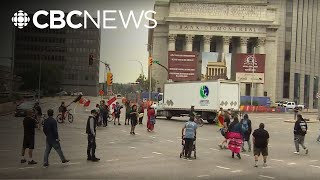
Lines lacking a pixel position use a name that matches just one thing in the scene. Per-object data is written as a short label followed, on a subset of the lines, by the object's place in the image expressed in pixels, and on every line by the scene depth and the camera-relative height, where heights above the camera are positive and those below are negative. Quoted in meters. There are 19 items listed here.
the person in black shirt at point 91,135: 12.59 -1.34
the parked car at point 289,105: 62.86 -1.04
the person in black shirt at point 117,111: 28.28 -1.18
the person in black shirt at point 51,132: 11.71 -1.17
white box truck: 31.07 -0.03
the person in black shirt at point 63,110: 26.90 -1.13
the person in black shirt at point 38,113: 22.25 -1.15
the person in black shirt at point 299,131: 16.03 -1.34
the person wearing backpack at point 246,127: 16.16 -1.23
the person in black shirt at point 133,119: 21.20 -1.31
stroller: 13.88 -1.89
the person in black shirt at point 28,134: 11.99 -1.28
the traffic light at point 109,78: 40.02 +1.76
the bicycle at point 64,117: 27.92 -1.70
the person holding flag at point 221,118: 22.31 -1.22
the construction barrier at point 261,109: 56.36 -1.59
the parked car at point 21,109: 32.86 -1.37
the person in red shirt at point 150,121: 23.04 -1.53
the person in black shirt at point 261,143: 12.89 -1.51
